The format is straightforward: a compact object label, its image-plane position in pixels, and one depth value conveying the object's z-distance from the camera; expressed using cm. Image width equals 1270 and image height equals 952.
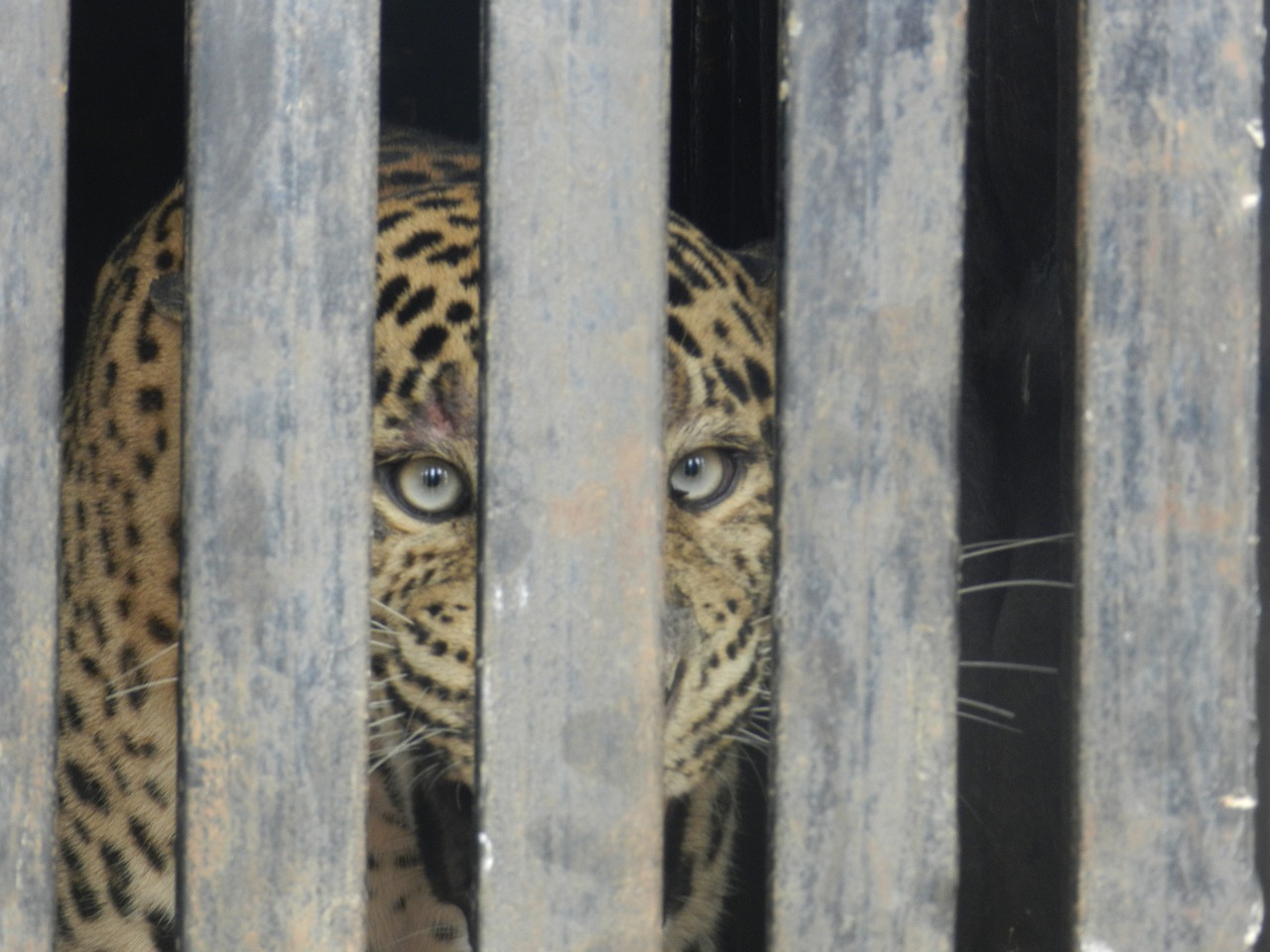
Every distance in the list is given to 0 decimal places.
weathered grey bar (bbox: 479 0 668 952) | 311
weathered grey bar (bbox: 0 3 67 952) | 311
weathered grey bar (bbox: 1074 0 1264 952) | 313
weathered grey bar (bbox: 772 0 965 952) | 312
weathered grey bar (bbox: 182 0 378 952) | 311
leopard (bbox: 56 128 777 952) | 339
